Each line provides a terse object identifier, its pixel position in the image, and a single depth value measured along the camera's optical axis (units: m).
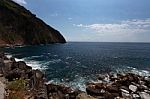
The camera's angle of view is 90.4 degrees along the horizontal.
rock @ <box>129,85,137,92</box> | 11.53
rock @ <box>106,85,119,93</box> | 11.06
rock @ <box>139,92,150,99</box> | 10.47
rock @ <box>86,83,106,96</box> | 10.47
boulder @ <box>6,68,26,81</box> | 8.20
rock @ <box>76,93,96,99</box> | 9.68
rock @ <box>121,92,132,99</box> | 10.43
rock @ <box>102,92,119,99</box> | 9.77
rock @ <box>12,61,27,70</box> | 12.58
